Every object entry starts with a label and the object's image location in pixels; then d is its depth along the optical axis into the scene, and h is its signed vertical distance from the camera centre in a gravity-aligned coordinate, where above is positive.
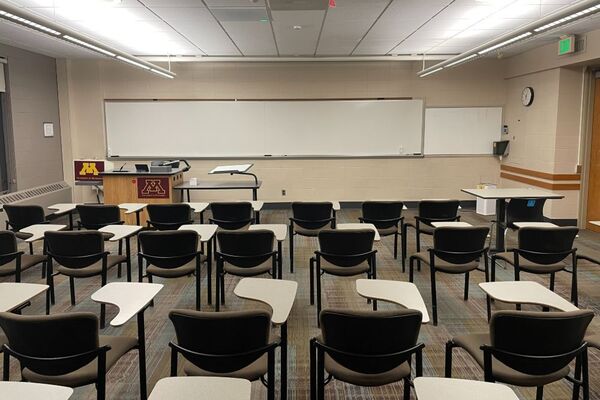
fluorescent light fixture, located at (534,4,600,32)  3.85 +1.09
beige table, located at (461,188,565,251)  5.21 -0.59
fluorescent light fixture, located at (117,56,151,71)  6.25 +1.16
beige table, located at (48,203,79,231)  5.15 -0.72
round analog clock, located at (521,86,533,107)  8.09 +0.81
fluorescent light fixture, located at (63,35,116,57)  4.83 +1.11
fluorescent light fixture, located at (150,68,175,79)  7.39 +1.17
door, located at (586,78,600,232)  7.17 -0.45
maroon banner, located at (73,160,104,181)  8.19 -0.43
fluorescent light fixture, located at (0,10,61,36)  3.81 +1.07
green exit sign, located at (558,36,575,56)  6.65 +1.40
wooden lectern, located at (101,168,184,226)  7.15 -0.67
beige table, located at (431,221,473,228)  3.93 -0.73
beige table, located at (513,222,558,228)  4.17 -0.75
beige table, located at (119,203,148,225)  5.32 -0.74
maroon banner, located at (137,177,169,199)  7.16 -0.67
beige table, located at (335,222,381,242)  4.26 -0.76
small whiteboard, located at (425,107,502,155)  9.20 +0.27
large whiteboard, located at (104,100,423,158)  9.07 +0.31
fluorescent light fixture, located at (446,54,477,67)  6.38 +1.20
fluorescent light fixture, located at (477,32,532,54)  4.83 +1.12
